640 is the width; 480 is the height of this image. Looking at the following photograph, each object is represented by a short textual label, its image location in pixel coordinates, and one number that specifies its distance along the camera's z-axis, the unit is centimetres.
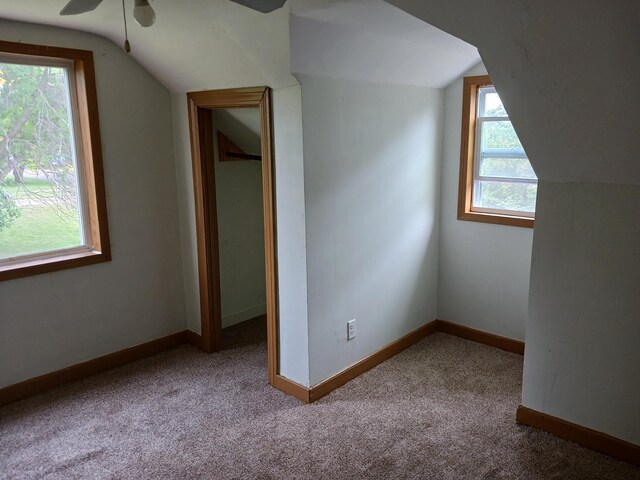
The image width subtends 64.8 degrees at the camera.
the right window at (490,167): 330
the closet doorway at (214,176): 278
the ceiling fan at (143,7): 151
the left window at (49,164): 278
